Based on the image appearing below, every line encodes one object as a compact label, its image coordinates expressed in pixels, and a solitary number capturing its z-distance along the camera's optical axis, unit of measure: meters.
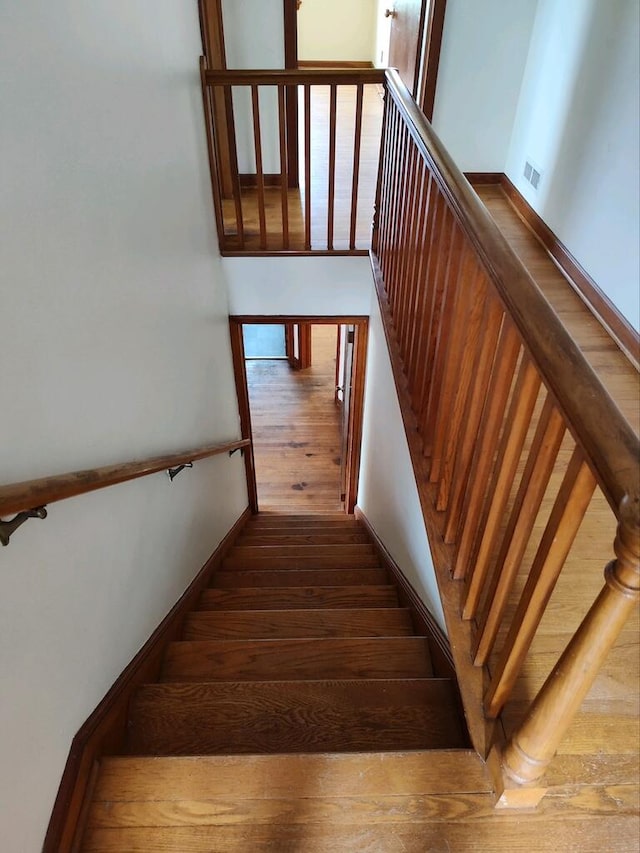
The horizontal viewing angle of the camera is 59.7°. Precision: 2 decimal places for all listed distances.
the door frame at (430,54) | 3.30
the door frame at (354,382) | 3.59
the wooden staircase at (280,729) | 1.18
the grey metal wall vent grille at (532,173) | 3.21
